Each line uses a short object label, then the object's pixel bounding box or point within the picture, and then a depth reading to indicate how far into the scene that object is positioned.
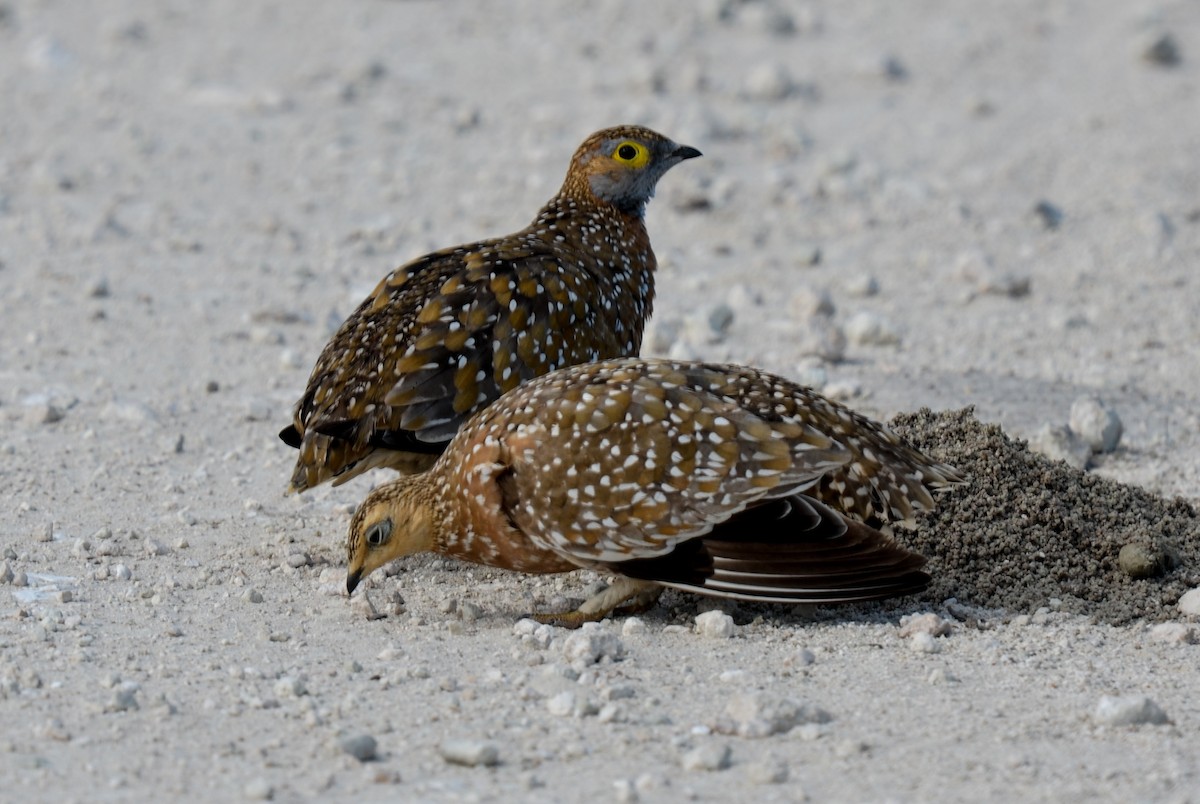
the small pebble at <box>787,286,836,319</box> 19.78
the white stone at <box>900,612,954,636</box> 11.75
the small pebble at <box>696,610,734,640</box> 11.80
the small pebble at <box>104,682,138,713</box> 10.35
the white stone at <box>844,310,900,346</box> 19.28
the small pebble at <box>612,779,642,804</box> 9.23
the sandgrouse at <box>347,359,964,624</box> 11.56
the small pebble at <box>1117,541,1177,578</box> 12.57
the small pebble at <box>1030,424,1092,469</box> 15.42
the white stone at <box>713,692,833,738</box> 10.16
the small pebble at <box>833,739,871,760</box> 9.87
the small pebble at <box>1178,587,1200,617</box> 12.14
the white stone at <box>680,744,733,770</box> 9.65
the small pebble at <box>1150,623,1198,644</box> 11.76
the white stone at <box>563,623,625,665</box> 11.21
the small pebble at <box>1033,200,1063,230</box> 24.11
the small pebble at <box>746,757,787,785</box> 9.51
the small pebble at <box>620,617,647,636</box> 11.94
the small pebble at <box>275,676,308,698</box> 10.65
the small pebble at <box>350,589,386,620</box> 12.30
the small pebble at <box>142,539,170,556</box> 13.50
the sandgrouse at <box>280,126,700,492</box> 13.28
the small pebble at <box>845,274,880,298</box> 21.48
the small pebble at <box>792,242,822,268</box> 22.61
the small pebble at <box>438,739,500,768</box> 9.64
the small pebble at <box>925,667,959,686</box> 11.01
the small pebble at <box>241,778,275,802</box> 9.18
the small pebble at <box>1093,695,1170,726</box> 10.23
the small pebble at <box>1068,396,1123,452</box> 15.84
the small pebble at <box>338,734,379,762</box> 9.69
